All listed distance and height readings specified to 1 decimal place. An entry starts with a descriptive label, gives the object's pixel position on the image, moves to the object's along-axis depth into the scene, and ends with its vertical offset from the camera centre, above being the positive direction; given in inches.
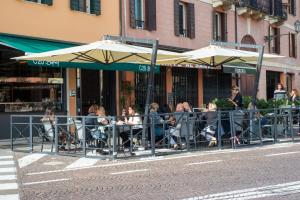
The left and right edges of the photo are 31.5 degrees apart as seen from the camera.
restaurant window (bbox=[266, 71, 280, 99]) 1235.9 +34.8
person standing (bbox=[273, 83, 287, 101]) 783.0 +2.8
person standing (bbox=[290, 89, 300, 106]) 740.8 -3.3
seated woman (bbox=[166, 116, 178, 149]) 507.5 -32.4
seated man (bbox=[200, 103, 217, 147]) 532.7 -31.1
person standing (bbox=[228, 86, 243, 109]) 595.2 -3.8
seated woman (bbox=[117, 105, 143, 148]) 476.7 -25.2
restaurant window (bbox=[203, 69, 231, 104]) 985.5 +23.3
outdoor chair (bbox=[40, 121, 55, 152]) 509.0 -31.3
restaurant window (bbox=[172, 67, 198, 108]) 903.7 +21.5
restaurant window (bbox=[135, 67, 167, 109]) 818.8 +15.8
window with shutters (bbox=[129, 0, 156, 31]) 823.7 +131.0
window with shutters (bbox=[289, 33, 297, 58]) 1359.5 +128.3
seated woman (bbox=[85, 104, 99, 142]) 469.7 -22.9
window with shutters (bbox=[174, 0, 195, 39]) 922.7 +136.2
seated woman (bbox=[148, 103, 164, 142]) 492.8 -25.4
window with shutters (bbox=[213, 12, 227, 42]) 1032.2 +138.9
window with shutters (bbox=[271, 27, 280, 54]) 1268.5 +131.1
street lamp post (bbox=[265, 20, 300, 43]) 1186.0 +133.9
